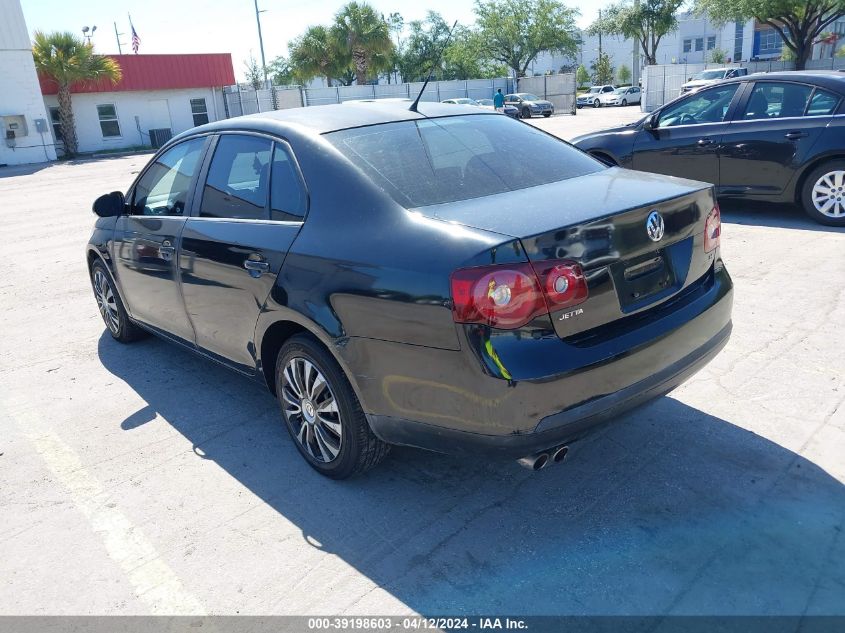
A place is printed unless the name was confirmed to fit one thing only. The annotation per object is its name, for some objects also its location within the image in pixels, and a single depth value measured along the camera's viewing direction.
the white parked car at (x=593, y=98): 53.53
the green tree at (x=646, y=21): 57.19
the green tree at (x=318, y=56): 46.34
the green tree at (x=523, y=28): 65.38
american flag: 44.72
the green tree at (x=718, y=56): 72.88
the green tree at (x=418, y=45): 65.50
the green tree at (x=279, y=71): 66.44
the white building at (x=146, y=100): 34.69
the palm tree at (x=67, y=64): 31.38
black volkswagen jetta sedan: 2.62
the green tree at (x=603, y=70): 73.12
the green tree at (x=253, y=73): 77.56
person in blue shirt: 34.35
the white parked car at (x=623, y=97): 51.69
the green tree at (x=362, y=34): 44.53
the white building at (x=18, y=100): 29.77
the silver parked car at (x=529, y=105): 39.59
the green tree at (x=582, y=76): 77.25
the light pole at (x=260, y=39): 49.74
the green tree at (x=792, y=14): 34.41
